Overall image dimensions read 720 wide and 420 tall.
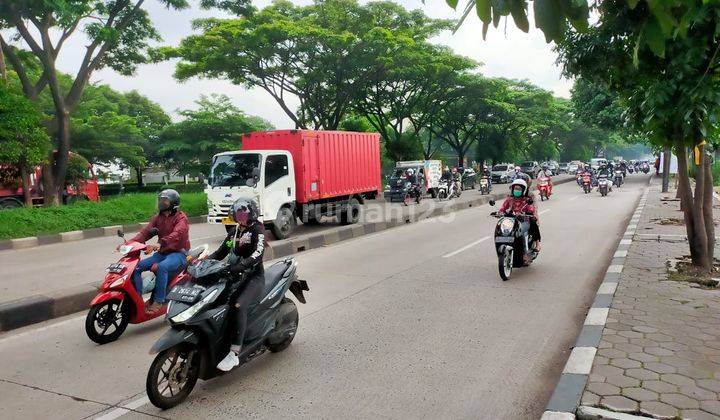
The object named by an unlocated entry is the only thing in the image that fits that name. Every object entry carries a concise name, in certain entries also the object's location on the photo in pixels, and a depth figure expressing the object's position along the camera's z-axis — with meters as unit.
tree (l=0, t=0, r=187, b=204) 14.45
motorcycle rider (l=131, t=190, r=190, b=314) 5.33
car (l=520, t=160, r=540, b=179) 44.62
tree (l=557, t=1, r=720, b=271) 5.44
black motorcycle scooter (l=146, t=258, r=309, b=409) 3.62
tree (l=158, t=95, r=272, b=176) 27.02
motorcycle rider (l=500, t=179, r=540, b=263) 7.96
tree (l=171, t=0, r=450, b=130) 20.92
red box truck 11.45
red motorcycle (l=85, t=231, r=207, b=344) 5.01
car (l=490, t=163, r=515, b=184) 40.72
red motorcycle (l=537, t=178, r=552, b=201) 21.73
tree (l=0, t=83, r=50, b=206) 12.89
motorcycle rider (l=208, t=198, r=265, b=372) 4.01
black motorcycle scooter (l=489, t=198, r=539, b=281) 7.34
